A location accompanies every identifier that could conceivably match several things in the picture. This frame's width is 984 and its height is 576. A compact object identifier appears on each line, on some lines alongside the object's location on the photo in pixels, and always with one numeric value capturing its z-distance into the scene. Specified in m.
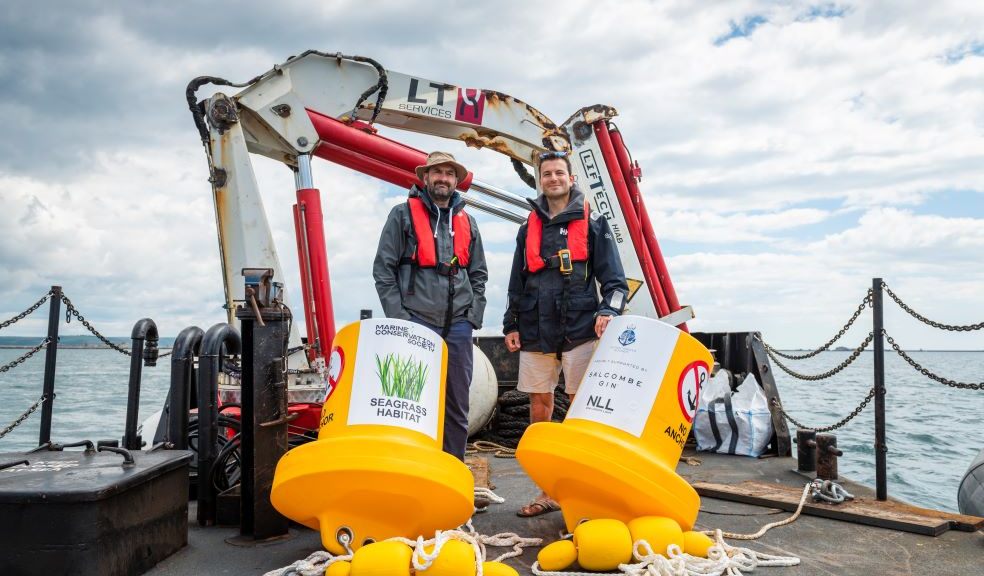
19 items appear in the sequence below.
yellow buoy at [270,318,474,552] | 2.73
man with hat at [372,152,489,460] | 3.67
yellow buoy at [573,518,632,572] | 2.82
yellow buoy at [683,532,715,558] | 3.00
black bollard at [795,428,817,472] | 5.16
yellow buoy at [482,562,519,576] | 2.62
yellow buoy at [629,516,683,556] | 2.90
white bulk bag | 5.92
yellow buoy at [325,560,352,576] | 2.58
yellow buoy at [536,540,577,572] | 2.85
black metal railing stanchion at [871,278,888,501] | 4.29
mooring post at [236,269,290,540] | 3.38
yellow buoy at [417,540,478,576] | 2.54
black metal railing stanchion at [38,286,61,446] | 4.98
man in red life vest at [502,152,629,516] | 3.84
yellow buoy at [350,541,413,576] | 2.49
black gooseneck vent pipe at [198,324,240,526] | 3.70
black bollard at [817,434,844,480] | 4.69
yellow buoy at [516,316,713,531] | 3.02
